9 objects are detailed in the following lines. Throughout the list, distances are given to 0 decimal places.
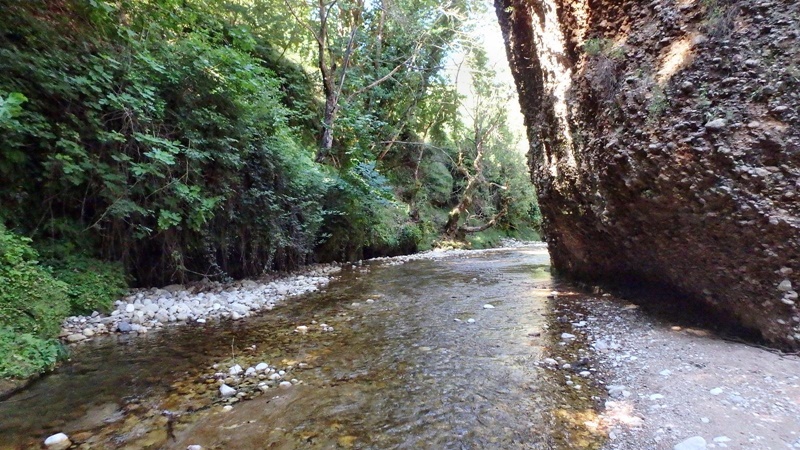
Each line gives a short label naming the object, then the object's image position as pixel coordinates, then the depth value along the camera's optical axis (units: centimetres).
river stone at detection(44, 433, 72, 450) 204
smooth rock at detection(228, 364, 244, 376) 307
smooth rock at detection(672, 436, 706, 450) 186
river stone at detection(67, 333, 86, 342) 370
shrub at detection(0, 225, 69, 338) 295
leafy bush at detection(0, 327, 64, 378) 264
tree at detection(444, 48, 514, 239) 1700
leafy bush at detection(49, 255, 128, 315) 414
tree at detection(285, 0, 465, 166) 1080
